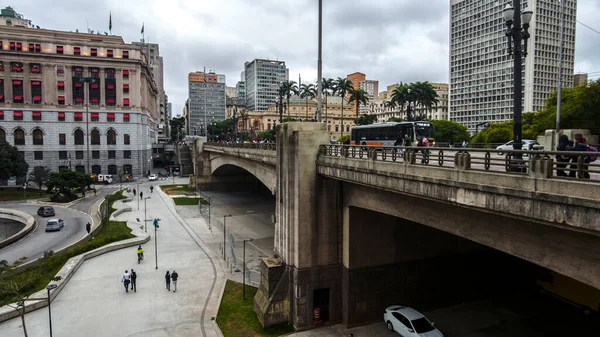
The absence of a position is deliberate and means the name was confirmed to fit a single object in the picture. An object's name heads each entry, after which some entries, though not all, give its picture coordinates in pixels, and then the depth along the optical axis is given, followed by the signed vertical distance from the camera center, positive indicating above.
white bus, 33.72 +1.42
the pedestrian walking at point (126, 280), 24.20 -8.52
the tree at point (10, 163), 61.02 -2.58
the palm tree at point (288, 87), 74.57 +12.19
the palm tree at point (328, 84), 72.25 +12.06
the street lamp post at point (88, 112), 67.71 +7.09
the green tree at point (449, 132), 85.22 +3.46
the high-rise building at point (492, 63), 90.69 +23.51
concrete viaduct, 14.53 -4.87
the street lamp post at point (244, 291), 23.60 -9.11
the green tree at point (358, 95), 76.56 +10.51
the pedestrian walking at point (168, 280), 24.63 -8.63
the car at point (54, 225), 41.43 -8.58
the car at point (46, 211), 48.50 -8.29
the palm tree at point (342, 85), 73.84 +12.17
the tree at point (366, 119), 97.33 +7.20
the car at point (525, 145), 22.11 +0.12
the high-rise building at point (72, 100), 75.75 +9.85
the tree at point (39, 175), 65.62 -4.90
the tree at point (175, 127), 158.62 +8.76
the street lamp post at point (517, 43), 11.06 +3.06
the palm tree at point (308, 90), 72.32 +11.19
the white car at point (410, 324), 18.06 -8.60
